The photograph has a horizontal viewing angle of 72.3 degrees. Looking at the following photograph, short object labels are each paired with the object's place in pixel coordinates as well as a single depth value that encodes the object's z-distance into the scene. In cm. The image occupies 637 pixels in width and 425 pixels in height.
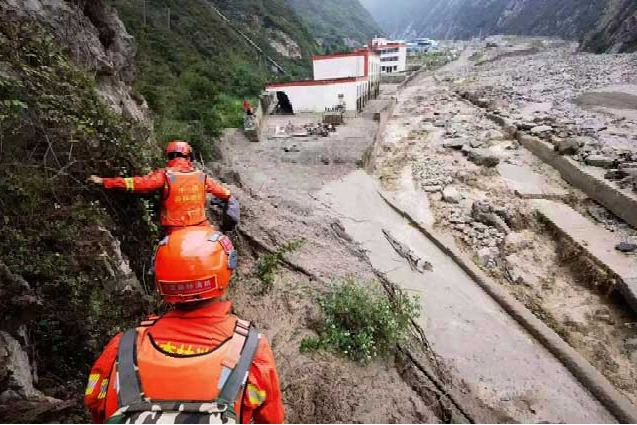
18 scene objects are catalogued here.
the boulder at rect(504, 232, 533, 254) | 1070
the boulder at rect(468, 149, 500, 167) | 1585
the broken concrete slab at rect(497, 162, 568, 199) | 1328
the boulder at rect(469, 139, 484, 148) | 1784
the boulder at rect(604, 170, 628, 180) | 1254
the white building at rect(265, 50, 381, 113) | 2436
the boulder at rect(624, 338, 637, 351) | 757
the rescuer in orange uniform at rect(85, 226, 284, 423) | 162
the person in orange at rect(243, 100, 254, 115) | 1900
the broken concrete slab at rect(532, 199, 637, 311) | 858
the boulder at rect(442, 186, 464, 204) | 1294
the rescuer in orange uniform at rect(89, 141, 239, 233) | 414
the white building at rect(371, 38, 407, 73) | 5644
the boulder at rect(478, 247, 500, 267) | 998
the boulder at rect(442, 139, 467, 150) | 1798
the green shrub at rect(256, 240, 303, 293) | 575
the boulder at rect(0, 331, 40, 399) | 258
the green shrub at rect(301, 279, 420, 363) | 468
